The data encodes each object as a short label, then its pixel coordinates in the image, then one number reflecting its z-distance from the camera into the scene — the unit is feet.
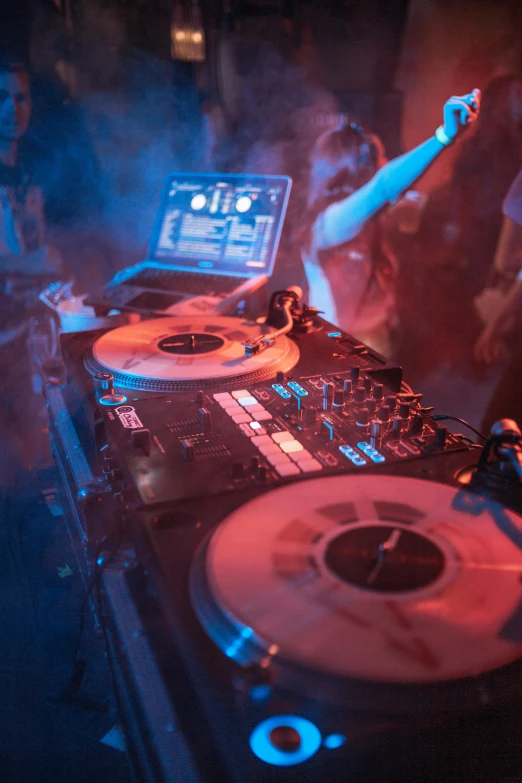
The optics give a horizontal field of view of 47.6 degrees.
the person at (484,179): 6.74
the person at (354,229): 7.47
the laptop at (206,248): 5.86
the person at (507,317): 7.01
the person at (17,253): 7.32
